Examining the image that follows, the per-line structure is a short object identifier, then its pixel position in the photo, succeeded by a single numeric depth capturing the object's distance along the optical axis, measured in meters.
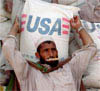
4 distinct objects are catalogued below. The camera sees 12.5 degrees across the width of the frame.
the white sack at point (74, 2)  3.74
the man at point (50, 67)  3.04
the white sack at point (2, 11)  3.52
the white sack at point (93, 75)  3.28
